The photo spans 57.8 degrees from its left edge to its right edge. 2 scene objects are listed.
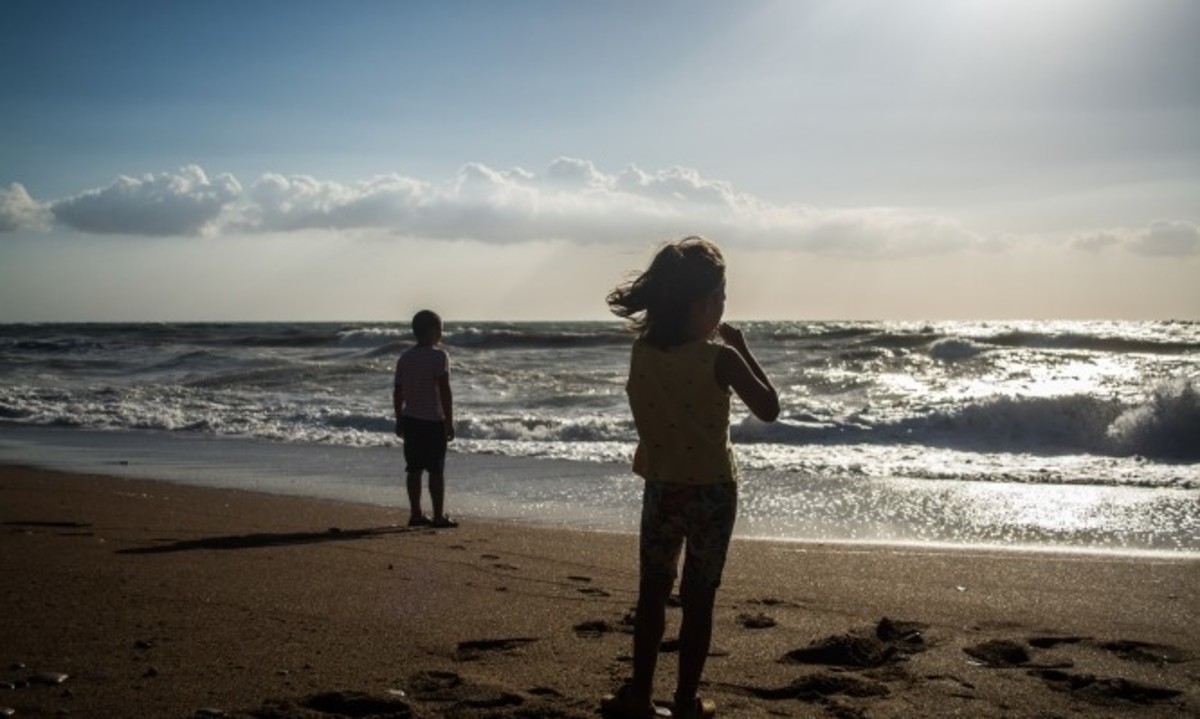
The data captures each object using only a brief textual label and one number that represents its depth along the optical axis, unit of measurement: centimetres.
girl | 347
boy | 823
